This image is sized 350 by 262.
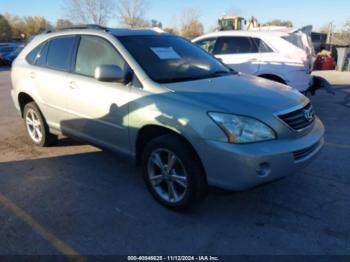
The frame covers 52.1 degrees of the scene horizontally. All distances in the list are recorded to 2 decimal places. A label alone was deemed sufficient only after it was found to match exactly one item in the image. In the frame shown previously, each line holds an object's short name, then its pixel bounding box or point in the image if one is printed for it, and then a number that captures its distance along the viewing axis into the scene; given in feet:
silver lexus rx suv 10.18
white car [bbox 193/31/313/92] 25.04
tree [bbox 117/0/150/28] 142.22
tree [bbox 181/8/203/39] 197.47
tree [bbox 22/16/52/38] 235.20
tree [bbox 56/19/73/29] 133.67
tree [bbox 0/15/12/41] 202.18
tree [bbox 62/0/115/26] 132.26
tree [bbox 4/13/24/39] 225.29
